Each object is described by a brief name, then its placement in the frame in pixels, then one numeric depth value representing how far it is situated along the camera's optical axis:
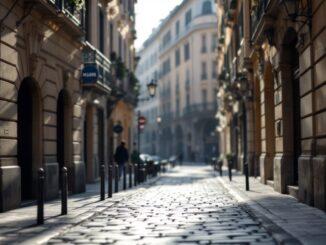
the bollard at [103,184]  14.66
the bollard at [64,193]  11.00
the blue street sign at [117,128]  27.98
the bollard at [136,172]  22.57
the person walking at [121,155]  24.87
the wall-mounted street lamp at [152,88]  28.33
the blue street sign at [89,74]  18.97
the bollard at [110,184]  15.71
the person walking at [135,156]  27.26
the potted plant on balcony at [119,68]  29.17
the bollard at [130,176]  20.08
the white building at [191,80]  66.69
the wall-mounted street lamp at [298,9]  12.12
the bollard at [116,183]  17.59
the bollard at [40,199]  9.77
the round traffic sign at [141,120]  29.56
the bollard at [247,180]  17.21
